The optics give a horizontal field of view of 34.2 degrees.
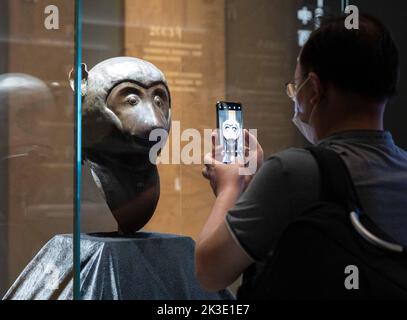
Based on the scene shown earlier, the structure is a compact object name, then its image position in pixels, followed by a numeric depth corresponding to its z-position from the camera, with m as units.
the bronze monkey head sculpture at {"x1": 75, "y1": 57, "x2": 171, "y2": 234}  1.65
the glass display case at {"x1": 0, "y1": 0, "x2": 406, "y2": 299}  1.55
